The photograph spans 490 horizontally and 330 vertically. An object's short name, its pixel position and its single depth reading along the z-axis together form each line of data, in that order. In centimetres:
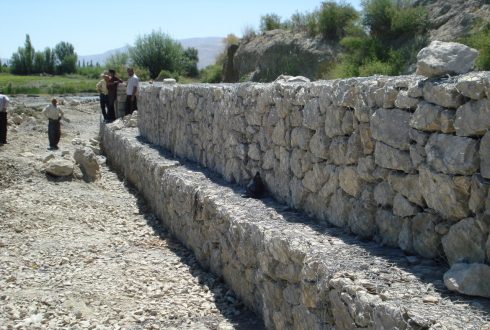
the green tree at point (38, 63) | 5956
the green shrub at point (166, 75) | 3075
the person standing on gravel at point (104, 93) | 1819
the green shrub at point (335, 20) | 1830
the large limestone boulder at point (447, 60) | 372
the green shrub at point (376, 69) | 1155
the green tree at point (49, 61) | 6025
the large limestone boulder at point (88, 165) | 1237
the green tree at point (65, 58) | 6047
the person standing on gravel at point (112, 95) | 1797
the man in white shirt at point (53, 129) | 1543
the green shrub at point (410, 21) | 1406
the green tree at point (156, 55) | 3681
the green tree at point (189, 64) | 3800
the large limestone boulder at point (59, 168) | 1180
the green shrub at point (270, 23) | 2359
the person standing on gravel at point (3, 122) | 1528
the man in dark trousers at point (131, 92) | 1695
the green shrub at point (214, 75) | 2484
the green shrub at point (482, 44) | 788
